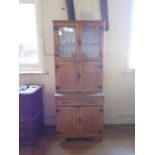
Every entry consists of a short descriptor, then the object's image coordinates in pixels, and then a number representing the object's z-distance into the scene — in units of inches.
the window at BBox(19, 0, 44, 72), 90.1
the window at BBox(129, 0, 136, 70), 90.0
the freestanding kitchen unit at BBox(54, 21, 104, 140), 81.0
